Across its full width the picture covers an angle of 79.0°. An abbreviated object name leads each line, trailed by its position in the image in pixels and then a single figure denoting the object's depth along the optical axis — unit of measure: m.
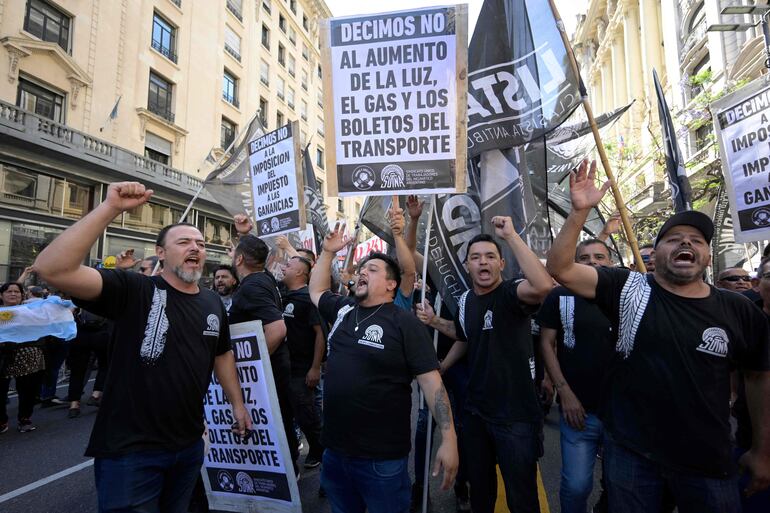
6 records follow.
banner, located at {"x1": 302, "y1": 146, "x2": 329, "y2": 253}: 7.10
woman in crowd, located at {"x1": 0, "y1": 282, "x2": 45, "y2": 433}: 5.49
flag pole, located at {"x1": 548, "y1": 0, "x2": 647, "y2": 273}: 2.74
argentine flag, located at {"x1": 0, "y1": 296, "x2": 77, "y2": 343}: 5.66
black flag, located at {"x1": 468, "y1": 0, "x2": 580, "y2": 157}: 3.69
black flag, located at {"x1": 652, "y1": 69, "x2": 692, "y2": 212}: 4.34
